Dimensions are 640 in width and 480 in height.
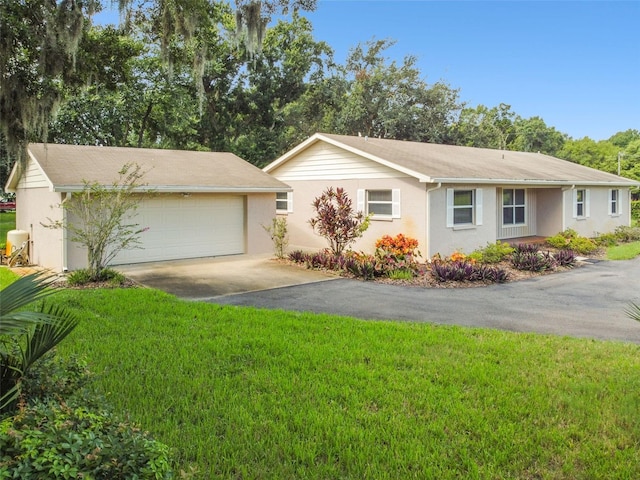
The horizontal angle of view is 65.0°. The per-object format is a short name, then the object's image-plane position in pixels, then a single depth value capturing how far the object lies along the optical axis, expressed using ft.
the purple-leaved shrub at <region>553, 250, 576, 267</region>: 48.44
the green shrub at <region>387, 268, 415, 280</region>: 40.52
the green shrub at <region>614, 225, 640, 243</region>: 70.23
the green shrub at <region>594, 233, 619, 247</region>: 64.95
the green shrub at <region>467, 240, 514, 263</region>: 48.16
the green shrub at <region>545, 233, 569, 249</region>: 58.90
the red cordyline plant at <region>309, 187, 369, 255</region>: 45.80
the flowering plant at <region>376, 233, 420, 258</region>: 44.32
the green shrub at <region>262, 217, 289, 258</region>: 51.23
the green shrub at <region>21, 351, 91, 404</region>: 10.40
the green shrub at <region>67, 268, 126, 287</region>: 35.85
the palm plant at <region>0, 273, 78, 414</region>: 8.23
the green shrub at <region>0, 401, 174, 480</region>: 7.78
